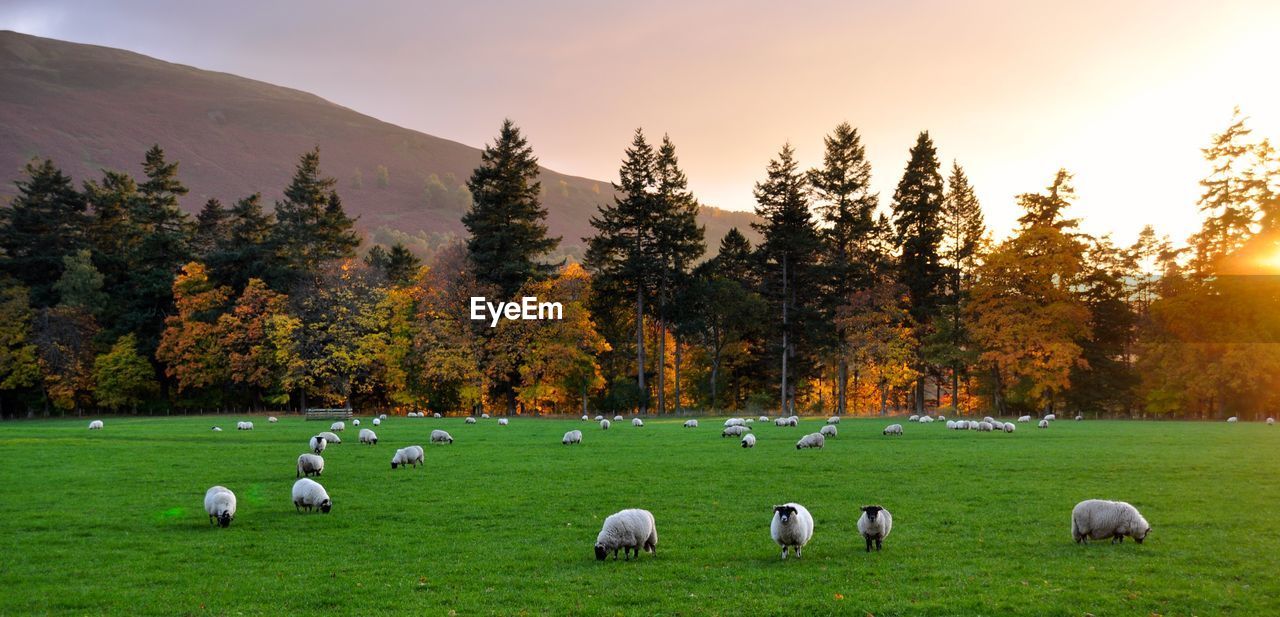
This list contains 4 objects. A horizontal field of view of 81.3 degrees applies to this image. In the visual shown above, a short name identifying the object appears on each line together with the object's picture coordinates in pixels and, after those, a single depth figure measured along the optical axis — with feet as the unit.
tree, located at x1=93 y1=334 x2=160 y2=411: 261.65
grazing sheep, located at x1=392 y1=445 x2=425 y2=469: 97.40
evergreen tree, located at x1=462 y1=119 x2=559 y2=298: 250.16
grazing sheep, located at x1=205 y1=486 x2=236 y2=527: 61.52
